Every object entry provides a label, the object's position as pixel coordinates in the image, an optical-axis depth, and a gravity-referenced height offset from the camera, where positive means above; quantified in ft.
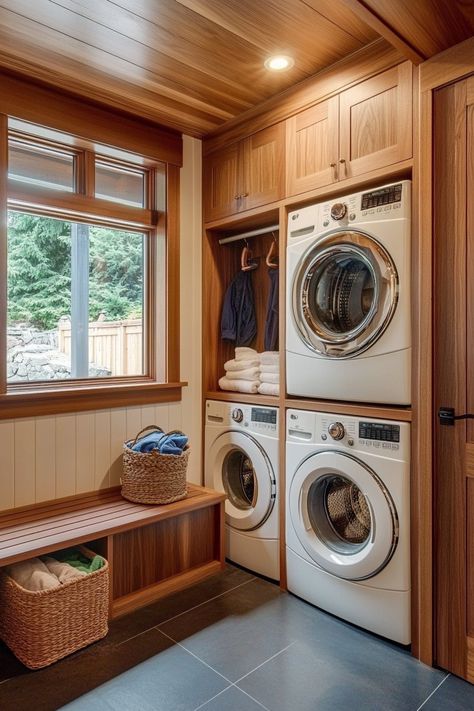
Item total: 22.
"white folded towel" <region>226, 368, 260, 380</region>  8.92 -0.43
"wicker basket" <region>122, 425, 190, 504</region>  7.90 -2.07
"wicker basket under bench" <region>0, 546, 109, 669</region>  6.02 -3.47
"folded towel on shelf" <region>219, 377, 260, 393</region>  8.82 -0.63
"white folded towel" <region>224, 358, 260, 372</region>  9.03 -0.24
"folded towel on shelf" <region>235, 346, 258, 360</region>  9.27 -0.03
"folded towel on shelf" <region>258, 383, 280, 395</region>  8.38 -0.66
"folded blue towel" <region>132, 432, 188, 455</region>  8.04 -1.56
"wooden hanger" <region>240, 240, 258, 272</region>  9.50 +1.83
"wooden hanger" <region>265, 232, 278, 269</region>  8.97 +1.77
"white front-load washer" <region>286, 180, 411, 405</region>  6.40 +0.79
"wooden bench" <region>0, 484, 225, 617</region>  6.75 -2.86
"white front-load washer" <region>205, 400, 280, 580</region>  8.25 -2.35
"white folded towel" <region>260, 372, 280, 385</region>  8.43 -0.46
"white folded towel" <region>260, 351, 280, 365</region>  8.52 -0.11
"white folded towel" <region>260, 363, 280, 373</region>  8.50 -0.30
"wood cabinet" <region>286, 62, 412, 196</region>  6.44 +3.22
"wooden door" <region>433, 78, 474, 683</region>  5.83 -0.24
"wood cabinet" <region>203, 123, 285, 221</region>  8.20 +3.28
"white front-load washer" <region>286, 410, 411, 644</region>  6.39 -2.49
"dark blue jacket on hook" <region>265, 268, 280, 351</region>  8.95 +0.65
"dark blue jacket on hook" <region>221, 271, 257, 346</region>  9.69 +0.79
